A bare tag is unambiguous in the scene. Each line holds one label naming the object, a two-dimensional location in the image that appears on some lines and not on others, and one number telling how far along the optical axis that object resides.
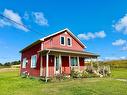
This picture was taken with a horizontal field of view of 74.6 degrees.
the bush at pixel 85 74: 10.05
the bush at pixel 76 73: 9.85
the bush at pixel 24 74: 11.98
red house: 10.12
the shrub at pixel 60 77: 9.15
